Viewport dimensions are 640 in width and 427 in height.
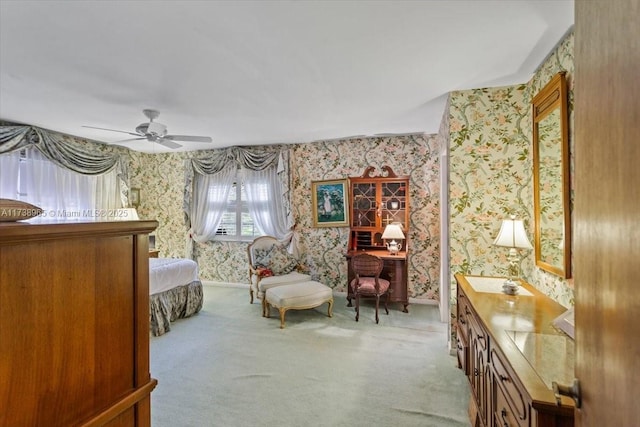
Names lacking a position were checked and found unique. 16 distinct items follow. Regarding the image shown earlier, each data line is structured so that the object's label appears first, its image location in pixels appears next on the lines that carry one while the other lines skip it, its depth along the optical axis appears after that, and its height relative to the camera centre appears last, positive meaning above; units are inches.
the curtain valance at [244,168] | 191.8 +31.1
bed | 132.8 -37.8
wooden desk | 156.6 -33.4
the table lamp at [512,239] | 87.4 -7.6
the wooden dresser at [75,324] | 21.8 -9.5
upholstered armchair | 161.9 -29.6
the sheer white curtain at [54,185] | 148.2 +17.0
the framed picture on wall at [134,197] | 210.1 +13.2
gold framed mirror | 76.0 +10.2
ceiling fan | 127.0 +36.4
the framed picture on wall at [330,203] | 182.5 +7.3
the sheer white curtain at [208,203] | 206.5 +8.5
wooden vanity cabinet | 40.0 -23.3
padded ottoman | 139.6 -39.5
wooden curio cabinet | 168.4 +3.3
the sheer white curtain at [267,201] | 195.3 +9.3
